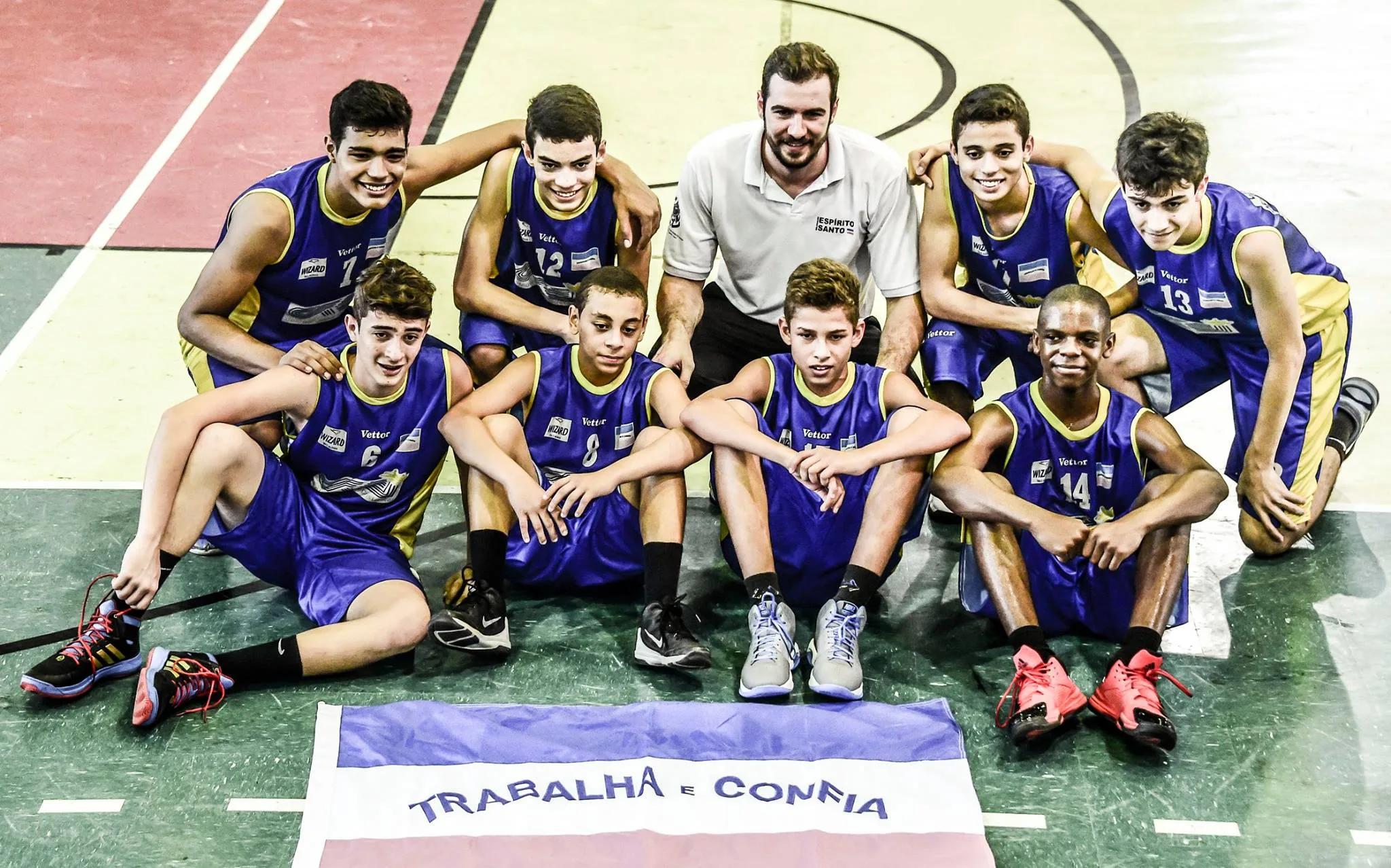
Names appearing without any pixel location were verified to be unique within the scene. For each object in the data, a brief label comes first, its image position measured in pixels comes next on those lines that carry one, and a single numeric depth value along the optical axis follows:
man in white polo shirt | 4.79
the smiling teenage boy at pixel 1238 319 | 4.24
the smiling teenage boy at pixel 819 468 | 4.04
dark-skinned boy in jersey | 3.91
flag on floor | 3.31
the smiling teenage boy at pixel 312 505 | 3.86
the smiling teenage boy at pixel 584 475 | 4.07
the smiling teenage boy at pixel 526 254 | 4.82
